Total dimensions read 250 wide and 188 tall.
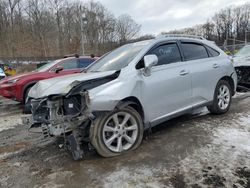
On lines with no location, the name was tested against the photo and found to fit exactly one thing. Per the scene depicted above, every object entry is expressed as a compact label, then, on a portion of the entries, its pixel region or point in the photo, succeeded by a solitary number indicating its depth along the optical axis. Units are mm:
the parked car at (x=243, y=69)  6156
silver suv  2584
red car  5477
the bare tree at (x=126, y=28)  46202
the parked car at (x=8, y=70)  12619
